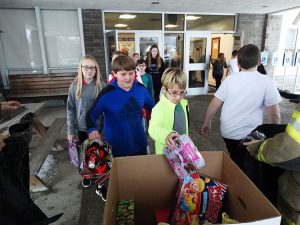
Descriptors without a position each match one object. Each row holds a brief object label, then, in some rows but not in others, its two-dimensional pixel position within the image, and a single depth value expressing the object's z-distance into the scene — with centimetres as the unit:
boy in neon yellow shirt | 151
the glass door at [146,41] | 766
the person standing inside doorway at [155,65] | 558
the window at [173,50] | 810
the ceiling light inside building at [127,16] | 750
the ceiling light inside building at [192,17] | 802
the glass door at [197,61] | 818
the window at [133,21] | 742
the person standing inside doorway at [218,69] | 859
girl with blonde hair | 256
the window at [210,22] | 812
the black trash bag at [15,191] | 101
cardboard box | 96
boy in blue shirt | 191
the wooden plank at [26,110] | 334
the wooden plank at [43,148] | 267
